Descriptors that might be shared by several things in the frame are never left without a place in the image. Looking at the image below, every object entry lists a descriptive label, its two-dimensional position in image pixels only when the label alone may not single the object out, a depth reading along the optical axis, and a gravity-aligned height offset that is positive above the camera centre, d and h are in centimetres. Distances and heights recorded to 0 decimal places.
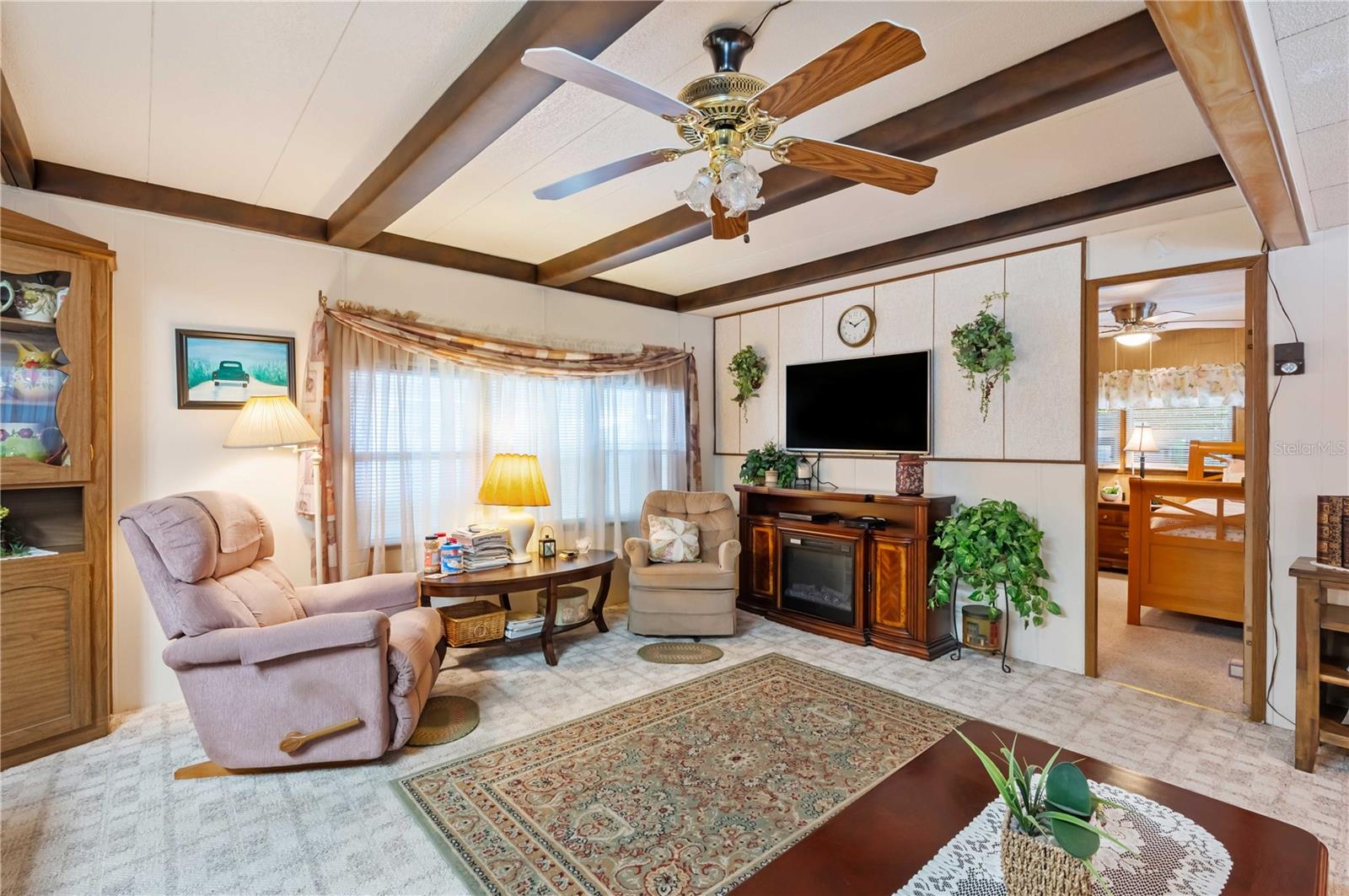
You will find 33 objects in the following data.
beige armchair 412 -101
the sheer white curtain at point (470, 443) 373 +1
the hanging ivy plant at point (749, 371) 526 +61
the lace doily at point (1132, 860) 132 -92
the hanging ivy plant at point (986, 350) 378 +56
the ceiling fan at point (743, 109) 144 +89
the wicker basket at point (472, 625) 368 -107
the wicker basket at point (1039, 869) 116 -80
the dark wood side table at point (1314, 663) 248 -88
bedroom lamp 620 -1
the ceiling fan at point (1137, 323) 523 +105
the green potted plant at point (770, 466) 492 -18
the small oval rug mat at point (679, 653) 379 -129
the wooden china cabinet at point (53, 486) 255 -17
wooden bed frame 427 -77
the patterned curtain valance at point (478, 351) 374 +64
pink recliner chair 232 -83
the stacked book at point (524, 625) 386 -112
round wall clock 458 +86
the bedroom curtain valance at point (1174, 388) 626 +56
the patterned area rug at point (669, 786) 195 -129
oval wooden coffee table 336 -76
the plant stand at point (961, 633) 372 -120
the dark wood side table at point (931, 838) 133 -93
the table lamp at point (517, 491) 393 -30
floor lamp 304 +9
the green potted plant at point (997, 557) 357 -66
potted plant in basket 115 -74
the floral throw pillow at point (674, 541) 447 -70
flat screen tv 428 +28
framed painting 321 +41
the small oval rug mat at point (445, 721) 276 -128
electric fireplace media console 393 -86
